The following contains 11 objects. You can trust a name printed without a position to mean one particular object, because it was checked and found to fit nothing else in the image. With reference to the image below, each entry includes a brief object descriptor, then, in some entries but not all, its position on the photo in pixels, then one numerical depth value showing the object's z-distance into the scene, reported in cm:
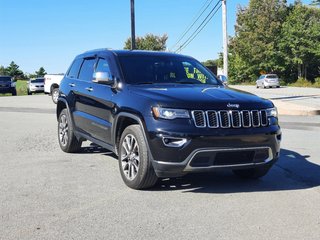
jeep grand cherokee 367
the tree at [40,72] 7963
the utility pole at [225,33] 1750
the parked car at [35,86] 2709
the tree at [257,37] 4736
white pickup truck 1631
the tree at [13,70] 8051
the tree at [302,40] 4338
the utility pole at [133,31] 1519
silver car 3680
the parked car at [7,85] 2604
